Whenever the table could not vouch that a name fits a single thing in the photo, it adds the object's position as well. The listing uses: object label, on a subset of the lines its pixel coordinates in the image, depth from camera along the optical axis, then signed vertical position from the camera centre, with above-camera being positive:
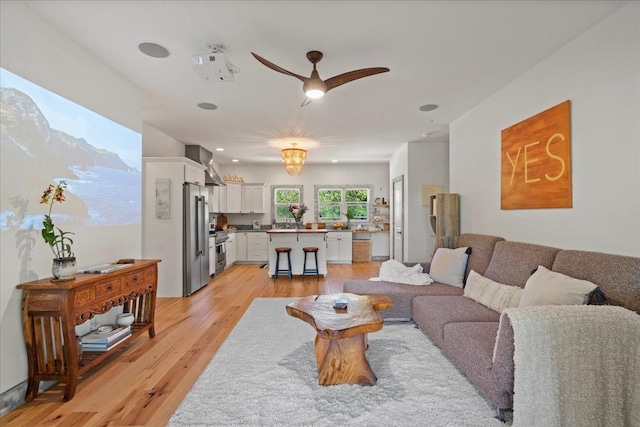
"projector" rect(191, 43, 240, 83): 2.68 +1.32
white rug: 1.95 -1.28
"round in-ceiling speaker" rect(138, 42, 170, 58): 2.72 +1.48
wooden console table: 2.18 -0.79
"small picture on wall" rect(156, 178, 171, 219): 5.03 +0.29
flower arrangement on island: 7.24 +0.06
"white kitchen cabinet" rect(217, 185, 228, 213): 8.17 +0.39
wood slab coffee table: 2.21 -0.99
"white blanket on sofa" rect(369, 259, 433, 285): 3.80 -0.78
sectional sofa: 1.87 -0.86
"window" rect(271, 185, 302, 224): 9.05 +0.42
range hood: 6.55 +1.19
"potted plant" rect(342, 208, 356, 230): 8.84 -0.07
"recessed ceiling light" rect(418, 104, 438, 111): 4.26 +1.48
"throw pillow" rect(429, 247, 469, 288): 3.68 -0.65
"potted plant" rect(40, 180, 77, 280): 2.25 -0.21
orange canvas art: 2.67 +0.50
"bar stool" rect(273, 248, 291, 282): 6.25 -0.90
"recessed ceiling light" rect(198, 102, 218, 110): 4.14 +1.47
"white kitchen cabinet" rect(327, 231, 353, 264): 8.26 -0.89
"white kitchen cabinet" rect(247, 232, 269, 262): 8.28 -0.84
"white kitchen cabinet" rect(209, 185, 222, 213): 7.58 +0.37
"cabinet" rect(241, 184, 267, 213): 8.68 +0.41
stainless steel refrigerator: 5.09 -0.43
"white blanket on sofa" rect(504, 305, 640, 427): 1.66 -0.84
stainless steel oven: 6.85 -0.83
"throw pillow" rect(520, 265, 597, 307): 1.97 -0.51
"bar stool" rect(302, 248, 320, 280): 6.27 -1.10
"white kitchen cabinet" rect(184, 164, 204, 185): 5.15 +0.69
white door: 6.80 -0.10
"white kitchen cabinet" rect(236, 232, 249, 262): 8.30 -0.89
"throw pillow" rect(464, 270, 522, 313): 2.64 -0.73
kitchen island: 6.48 -0.66
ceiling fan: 2.63 +1.18
